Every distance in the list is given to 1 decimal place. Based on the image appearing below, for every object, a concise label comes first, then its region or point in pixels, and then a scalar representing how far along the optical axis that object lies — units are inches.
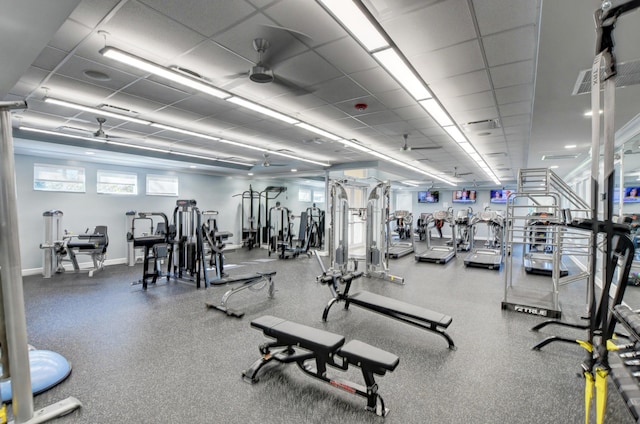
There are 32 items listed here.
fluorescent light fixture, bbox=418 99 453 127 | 164.4
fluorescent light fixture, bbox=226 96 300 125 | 157.2
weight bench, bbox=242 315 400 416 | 83.3
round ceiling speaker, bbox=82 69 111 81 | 133.9
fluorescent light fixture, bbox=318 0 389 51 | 84.7
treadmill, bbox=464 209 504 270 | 295.0
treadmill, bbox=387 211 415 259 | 352.2
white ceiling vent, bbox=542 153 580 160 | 266.5
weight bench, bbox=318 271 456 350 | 122.9
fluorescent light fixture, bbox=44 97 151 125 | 162.9
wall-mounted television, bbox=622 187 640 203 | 213.8
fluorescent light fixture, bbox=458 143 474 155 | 262.3
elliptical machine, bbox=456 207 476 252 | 375.6
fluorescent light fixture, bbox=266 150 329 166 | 303.3
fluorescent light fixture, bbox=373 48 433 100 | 113.6
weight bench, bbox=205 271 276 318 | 162.4
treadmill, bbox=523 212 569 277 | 260.8
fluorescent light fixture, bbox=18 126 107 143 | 217.0
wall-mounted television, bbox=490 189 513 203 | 569.7
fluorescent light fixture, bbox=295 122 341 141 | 206.1
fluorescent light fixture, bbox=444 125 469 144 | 214.8
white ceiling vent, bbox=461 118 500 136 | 199.5
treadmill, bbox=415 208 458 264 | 321.3
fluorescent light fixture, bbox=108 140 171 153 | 261.6
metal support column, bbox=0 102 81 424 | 74.0
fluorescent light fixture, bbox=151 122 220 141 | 211.4
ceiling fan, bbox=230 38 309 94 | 109.6
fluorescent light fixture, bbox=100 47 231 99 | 105.7
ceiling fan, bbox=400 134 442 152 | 274.5
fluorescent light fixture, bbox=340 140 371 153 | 256.4
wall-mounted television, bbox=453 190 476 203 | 603.2
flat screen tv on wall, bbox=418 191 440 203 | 639.0
